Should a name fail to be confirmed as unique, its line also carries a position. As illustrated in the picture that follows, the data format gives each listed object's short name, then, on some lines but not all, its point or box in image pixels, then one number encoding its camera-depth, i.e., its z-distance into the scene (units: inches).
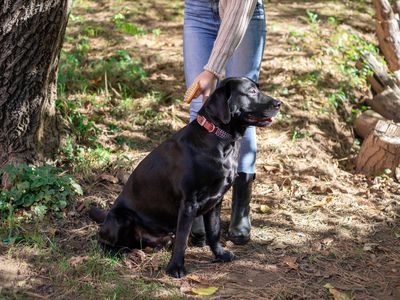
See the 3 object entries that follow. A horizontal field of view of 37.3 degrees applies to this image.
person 148.0
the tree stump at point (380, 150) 231.1
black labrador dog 147.7
